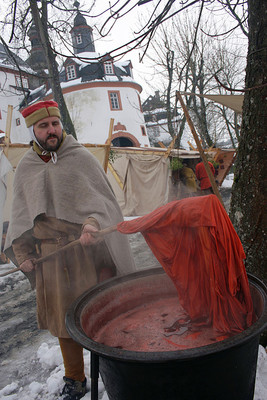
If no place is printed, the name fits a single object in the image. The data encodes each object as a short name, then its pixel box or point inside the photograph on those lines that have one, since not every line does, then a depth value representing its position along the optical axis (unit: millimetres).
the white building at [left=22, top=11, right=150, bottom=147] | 27375
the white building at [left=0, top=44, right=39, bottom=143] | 28016
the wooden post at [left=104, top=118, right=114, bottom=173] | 7543
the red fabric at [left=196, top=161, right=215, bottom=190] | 9907
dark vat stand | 1745
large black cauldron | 1377
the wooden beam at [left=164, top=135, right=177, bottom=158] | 10676
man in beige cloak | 2443
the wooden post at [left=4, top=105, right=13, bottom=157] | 5826
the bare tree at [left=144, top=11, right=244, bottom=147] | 15508
